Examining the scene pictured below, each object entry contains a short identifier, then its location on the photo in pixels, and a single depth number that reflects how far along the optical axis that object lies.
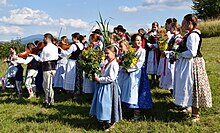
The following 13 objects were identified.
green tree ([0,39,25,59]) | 26.09
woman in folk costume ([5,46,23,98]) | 8.71
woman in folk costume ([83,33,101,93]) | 7.44
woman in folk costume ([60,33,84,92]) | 7.79
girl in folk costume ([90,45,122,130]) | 5.36
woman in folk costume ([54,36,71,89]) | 8.94
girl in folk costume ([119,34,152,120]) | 5.87
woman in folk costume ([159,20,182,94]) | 7.02
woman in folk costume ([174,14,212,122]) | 5.47
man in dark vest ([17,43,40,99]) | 8.73
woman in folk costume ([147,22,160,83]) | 8.67
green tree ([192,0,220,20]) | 33.69
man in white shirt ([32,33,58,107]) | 7.30
